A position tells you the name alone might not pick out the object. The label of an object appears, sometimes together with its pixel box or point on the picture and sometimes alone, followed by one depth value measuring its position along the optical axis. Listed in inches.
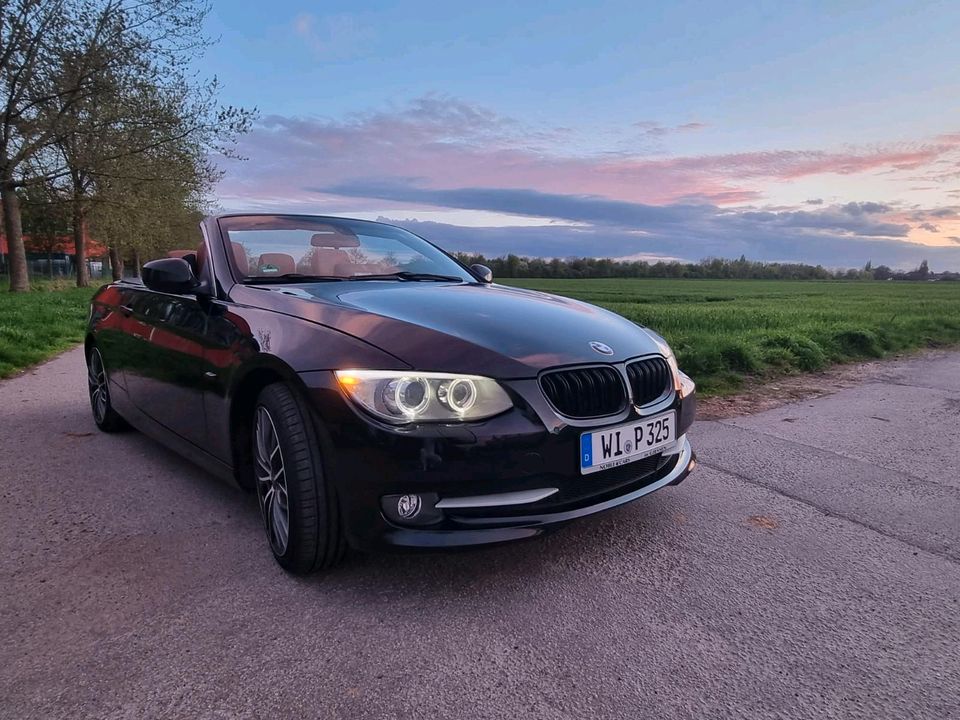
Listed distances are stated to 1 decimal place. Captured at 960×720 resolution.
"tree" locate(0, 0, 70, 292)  632.4
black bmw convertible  88.5
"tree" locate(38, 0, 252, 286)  664.4
